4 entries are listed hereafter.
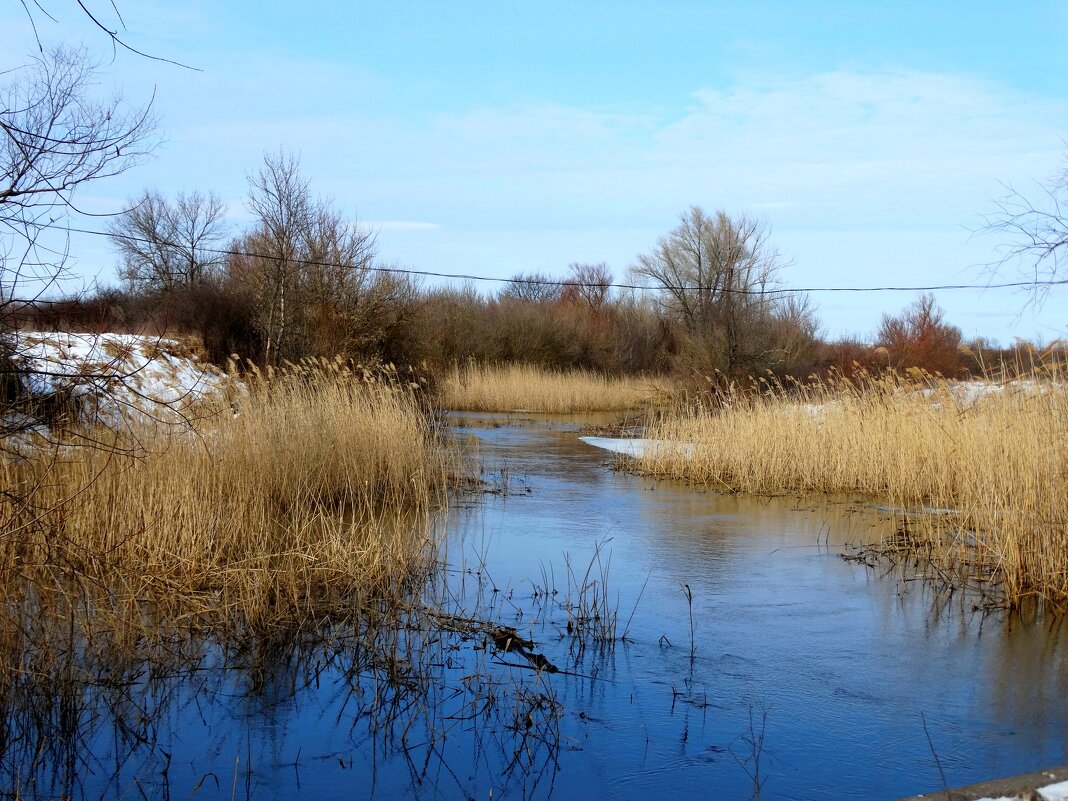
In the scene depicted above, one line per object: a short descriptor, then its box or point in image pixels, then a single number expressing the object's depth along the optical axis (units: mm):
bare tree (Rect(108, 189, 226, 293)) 28953
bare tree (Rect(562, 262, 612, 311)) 44488
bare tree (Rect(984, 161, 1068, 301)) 8877
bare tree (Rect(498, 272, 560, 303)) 52656
